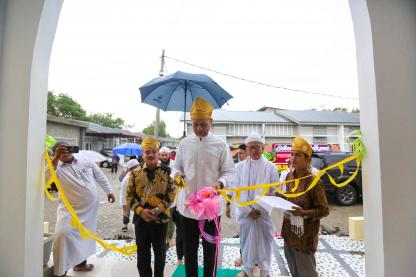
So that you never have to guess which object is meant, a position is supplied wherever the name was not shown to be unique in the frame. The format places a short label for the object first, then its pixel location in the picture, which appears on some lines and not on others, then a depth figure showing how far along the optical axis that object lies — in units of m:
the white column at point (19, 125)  1.86
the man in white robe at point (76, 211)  2.96
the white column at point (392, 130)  1.70
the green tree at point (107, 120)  47.55
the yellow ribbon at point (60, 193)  2.18
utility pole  12.32
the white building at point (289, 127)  20.83
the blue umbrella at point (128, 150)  13.45
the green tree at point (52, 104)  33.19
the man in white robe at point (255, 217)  3.03
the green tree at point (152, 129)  62.29
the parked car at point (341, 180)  8.19
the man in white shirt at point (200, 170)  2.29
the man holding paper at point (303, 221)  2.17
